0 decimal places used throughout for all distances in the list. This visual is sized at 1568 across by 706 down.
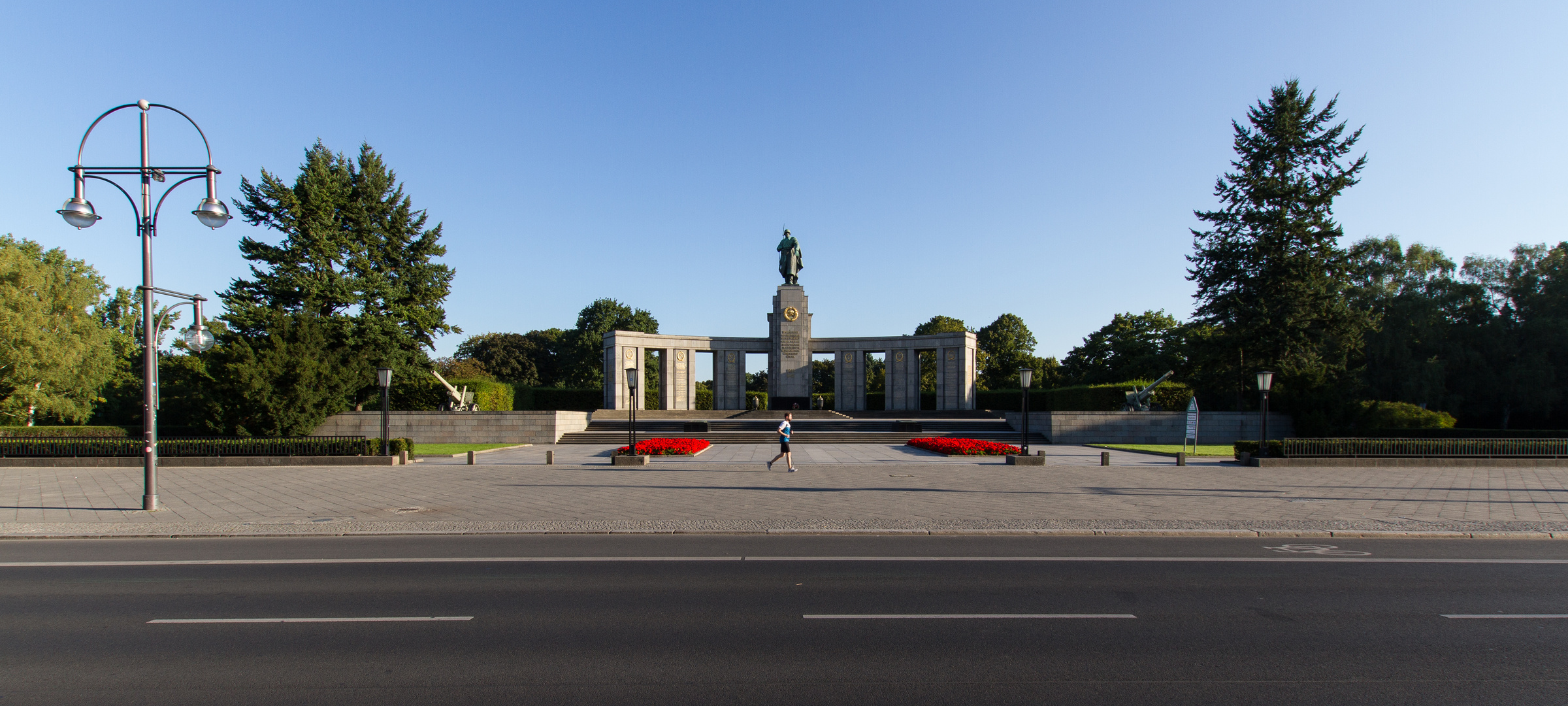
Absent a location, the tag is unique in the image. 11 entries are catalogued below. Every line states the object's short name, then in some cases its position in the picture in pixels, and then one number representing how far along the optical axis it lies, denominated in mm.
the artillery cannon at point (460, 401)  38469
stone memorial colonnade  48281
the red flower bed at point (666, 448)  24984
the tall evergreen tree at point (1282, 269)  35812
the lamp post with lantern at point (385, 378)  25375
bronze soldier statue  51812
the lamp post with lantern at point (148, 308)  13516
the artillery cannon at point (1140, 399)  37469
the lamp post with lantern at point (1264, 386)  24328
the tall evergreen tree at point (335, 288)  29219
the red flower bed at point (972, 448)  25844
